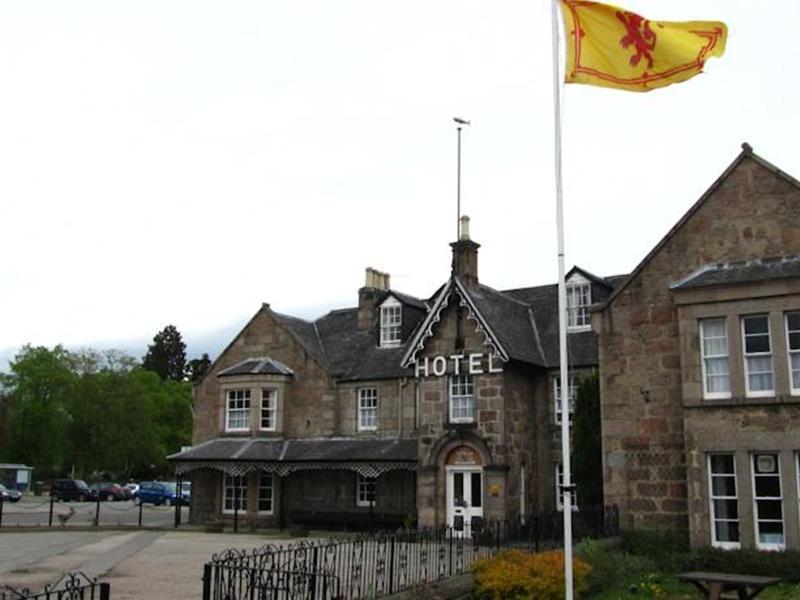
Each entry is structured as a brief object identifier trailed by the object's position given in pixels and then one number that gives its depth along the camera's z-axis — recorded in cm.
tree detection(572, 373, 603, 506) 2658
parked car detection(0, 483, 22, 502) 5492
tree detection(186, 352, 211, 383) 11066
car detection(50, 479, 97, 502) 5978
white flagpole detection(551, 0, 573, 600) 1235
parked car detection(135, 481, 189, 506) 5791
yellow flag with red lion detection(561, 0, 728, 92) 1314
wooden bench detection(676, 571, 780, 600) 1363
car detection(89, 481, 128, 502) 6309
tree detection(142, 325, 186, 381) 10919
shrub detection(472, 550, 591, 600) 1516
